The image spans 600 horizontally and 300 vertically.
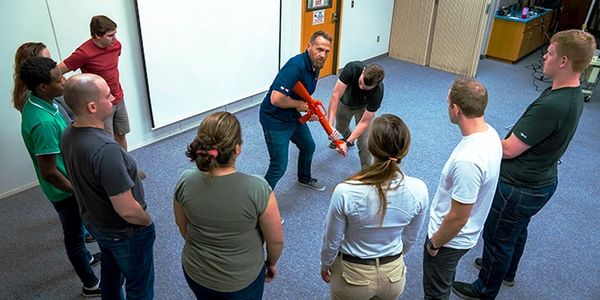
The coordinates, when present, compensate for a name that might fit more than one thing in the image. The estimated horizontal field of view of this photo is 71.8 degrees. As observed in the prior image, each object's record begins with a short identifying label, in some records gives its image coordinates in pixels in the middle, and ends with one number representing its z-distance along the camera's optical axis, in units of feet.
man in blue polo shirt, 8.42
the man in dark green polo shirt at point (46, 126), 5.93
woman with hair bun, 4.46
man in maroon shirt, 9.05
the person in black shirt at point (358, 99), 9.18
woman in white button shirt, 4.66
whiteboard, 11.73
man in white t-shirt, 5.16
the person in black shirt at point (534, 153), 5.83
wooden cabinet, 21.21
